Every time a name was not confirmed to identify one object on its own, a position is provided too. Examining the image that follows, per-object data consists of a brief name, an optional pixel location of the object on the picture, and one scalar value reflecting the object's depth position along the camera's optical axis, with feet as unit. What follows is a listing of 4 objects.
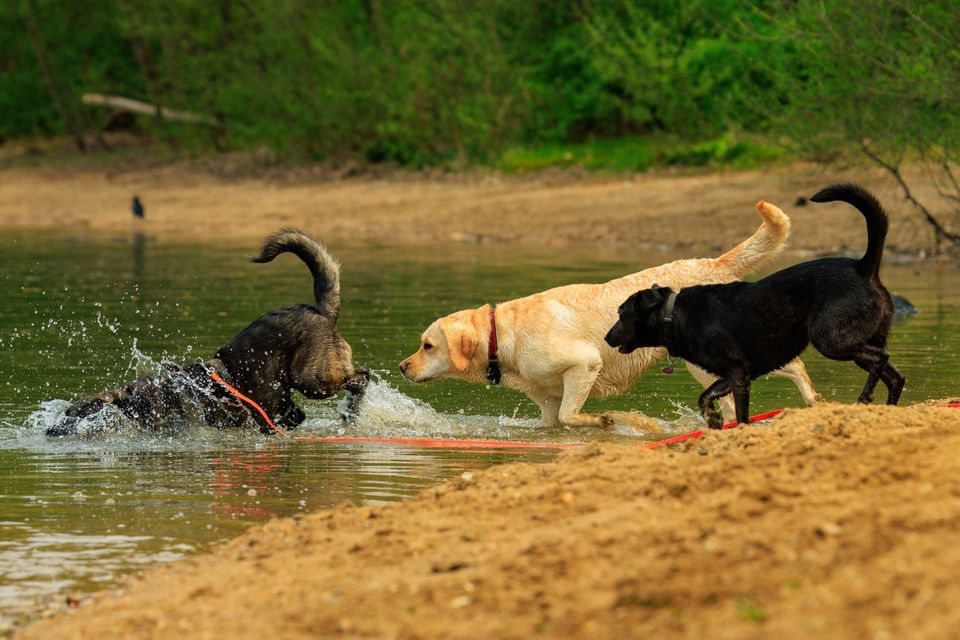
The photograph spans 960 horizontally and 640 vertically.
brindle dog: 61.05
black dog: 53.62
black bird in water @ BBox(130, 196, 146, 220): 191.62
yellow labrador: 62.13
